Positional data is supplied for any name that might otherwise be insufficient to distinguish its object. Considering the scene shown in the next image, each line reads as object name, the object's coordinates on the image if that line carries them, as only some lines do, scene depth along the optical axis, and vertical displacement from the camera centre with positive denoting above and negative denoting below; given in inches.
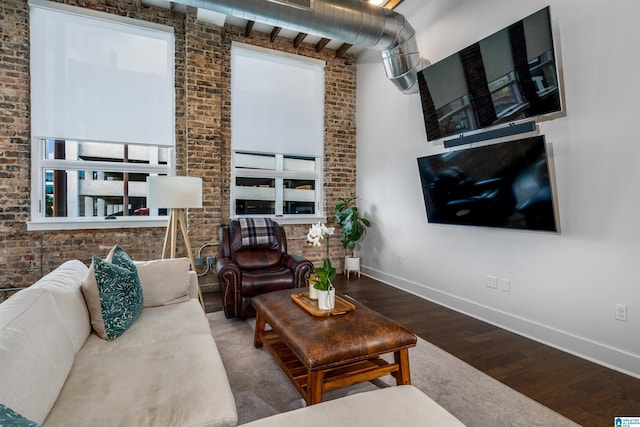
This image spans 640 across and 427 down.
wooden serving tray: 81.3 -20.4
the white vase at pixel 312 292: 89.4 -17.2
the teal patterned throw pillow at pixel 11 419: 25.9 -14.5
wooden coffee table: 65.5 -25.0
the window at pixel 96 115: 144.1 +59.6
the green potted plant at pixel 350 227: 187.5 +1.2
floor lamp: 120.5 +17.1
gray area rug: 71.2 -41.0
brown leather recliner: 122.8 -15.4
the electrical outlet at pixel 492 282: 126.1 -23.7
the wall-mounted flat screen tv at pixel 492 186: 104.3 +13.7
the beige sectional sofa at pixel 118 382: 43.8 -23.3
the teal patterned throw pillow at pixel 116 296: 71.7 -13.3
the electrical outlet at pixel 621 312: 90.6 -27.5
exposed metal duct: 120.0 +83.7
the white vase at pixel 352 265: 197.2 -22.3
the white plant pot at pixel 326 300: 83.4 -18.2
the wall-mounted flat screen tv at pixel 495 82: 98.4 +50.4
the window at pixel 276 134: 181.9 +58.2
